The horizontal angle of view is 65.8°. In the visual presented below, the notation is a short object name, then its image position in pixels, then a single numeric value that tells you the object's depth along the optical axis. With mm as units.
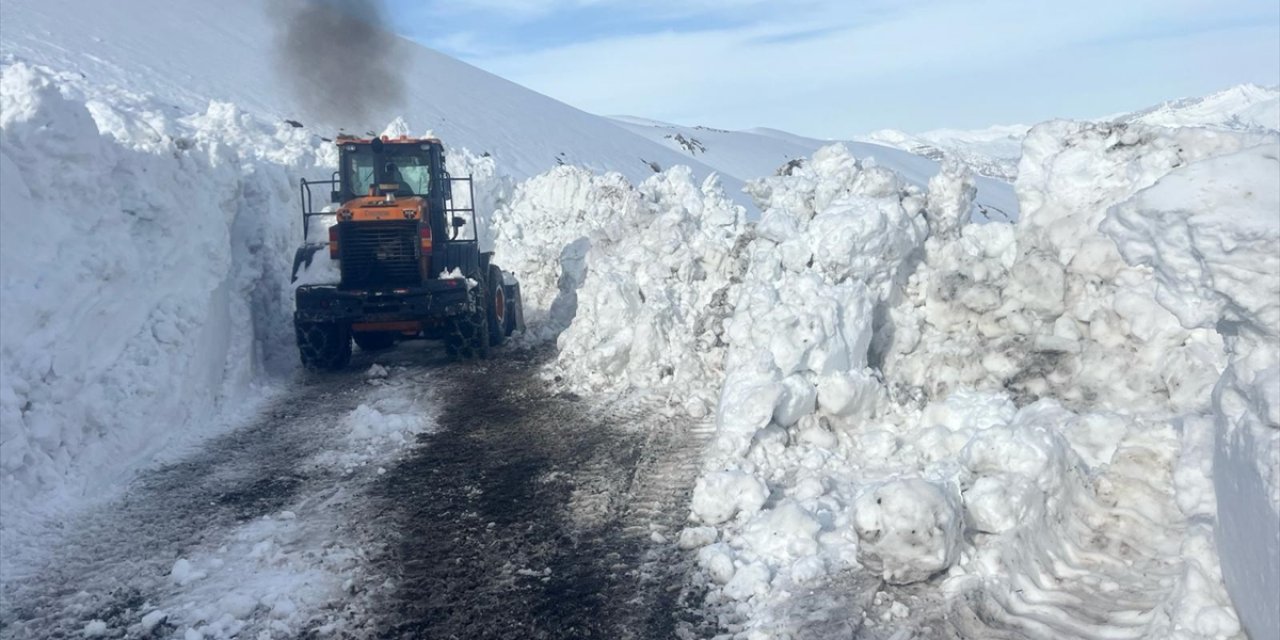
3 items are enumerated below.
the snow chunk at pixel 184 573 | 6039
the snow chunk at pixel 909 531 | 5434
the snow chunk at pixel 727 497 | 6613
